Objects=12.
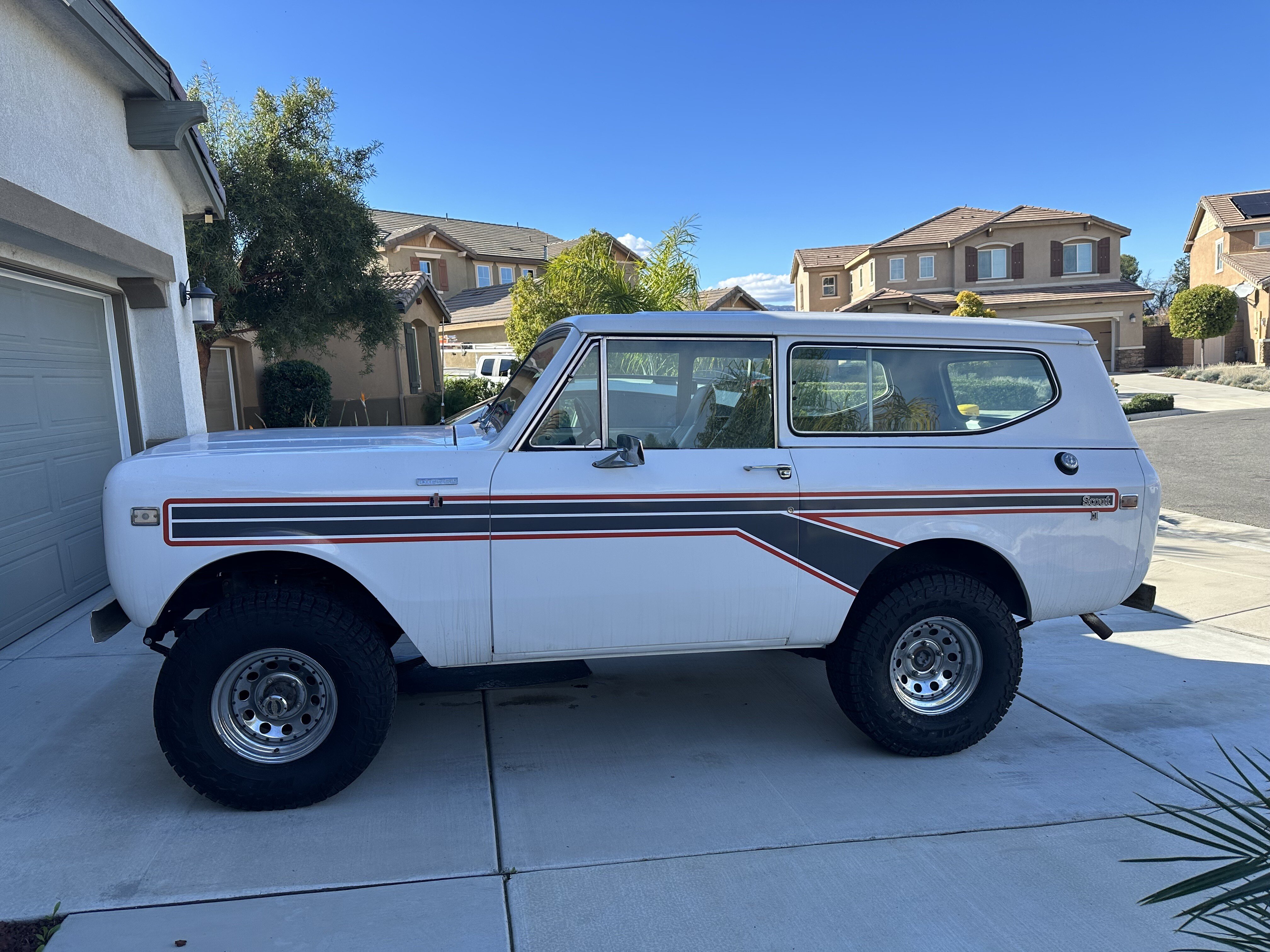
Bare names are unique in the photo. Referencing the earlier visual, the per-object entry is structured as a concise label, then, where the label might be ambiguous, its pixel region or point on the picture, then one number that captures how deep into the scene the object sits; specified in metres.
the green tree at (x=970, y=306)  29.30
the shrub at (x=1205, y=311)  33.62
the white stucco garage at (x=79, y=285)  5.69
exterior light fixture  8.84
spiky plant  1.44
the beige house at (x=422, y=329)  17.70
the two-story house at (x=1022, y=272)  37.03
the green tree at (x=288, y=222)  15.07
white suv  3.63
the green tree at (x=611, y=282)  12.06
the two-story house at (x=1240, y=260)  35.00
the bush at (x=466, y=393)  23.88
